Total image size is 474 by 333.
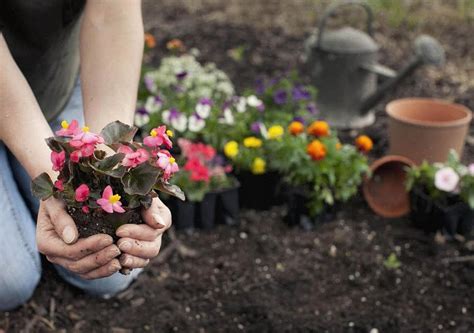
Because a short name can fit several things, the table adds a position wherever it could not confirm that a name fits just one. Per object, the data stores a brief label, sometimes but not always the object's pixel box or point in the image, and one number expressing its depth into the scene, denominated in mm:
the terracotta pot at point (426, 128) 2738
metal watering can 3426
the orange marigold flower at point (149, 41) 3300
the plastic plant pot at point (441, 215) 2447
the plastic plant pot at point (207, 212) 2500
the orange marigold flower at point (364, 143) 2605
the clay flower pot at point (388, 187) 2691
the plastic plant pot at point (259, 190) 2648
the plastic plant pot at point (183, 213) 2479
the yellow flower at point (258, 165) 2541
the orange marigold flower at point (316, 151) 2445
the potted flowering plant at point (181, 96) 2682
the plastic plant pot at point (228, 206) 2531
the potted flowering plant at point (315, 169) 2494
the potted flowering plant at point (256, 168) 2561
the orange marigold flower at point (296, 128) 2568
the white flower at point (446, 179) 2402
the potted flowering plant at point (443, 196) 2418
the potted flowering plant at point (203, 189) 2455
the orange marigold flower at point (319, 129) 2568
